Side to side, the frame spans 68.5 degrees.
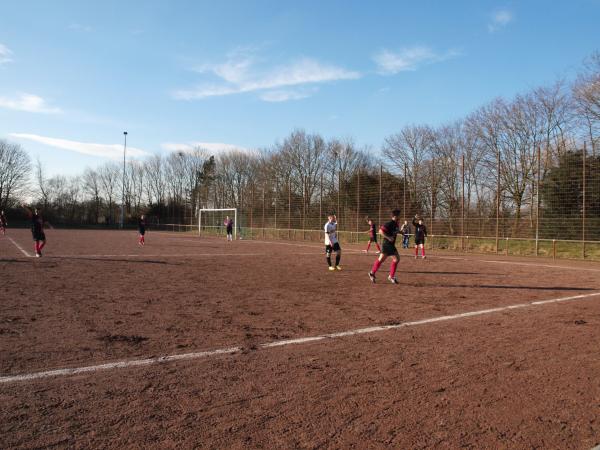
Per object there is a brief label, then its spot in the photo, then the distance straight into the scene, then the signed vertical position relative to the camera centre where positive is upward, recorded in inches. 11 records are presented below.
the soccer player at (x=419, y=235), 785.6 -18.8
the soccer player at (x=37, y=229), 649.0 -14.4
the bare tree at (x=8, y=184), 2593.5 +209.1
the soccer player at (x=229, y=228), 1358.5 -19.1
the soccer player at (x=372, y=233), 839.1 -17.6
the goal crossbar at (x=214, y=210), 1618.7 +7.3
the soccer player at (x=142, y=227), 1031.0 -14.8
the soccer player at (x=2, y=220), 1380.9 -3.9
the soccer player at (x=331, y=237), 574.2 -18.0
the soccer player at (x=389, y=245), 448.8 -21.5
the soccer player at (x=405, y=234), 1017.5 -22.2
